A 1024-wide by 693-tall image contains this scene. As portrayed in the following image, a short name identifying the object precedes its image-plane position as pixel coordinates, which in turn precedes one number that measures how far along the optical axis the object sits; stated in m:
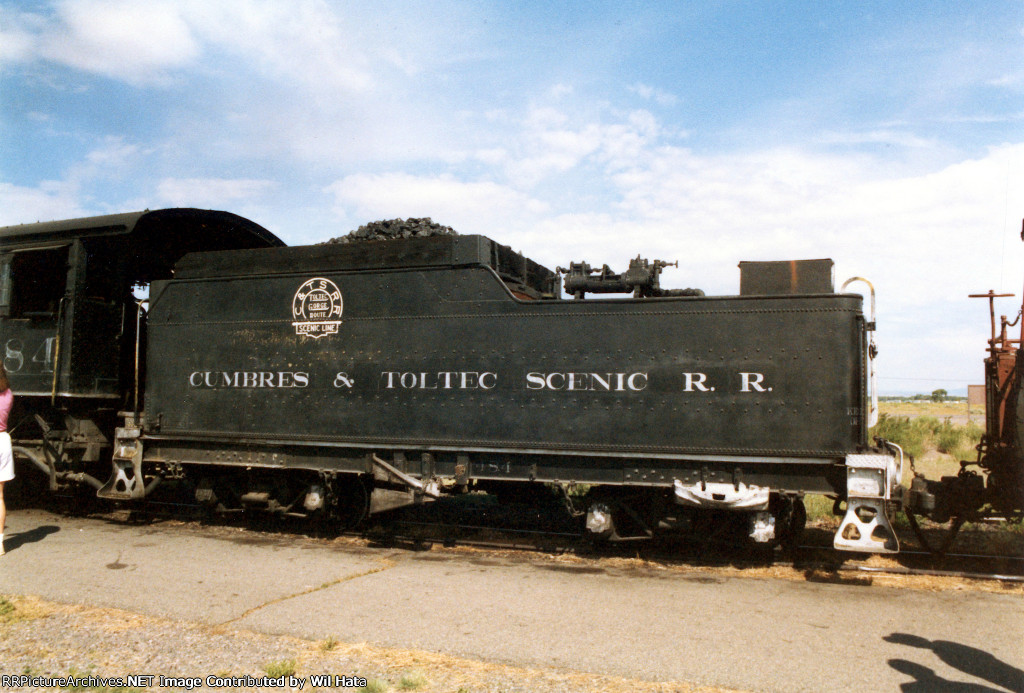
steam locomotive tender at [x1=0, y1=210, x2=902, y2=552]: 6.51
